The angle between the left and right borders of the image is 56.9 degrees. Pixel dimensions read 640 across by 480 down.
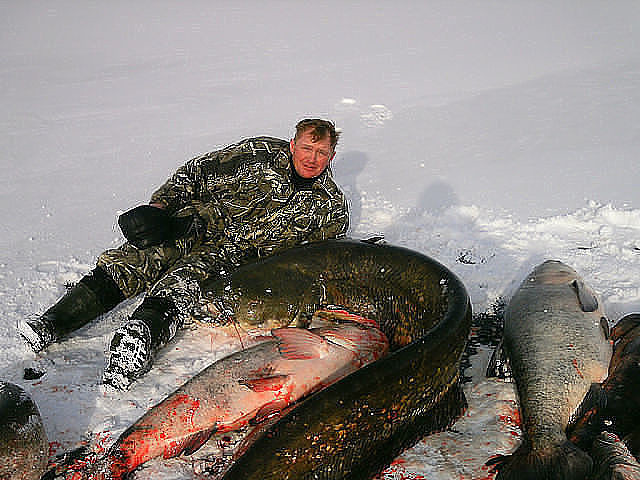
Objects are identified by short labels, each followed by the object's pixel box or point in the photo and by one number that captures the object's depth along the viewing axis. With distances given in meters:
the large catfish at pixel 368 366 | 2.34
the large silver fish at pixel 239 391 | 2.61
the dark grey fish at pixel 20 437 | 2.50
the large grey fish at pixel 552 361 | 2.60
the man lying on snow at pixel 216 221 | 3.90
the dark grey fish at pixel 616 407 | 2.82
